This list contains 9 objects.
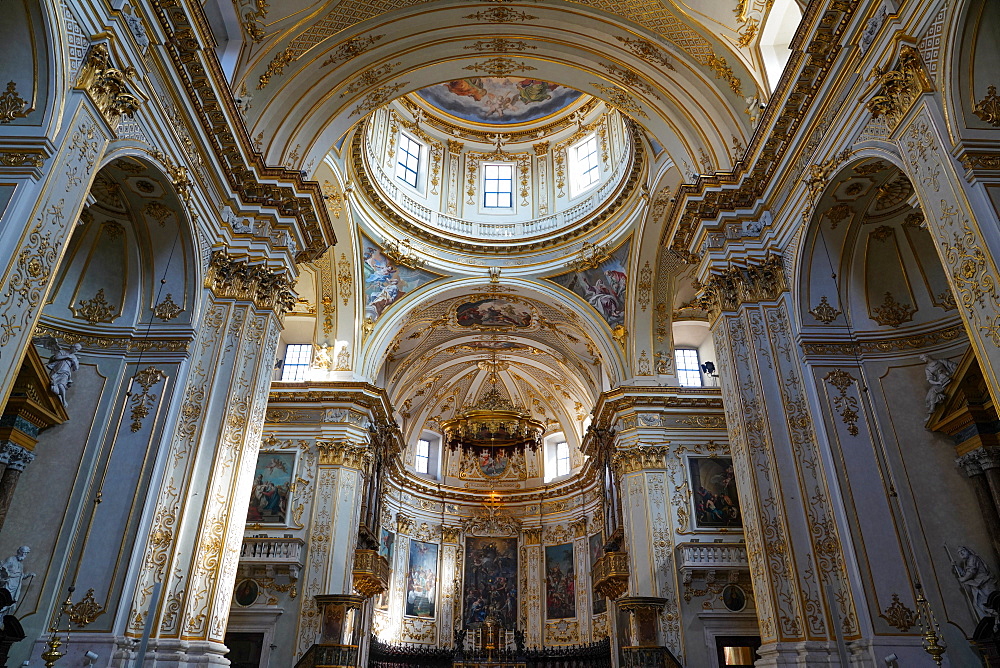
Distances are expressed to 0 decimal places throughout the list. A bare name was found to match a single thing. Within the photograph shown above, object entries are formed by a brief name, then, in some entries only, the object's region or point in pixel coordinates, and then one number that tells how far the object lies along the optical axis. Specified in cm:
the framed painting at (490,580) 2439
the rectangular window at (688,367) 1991
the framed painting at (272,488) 1650
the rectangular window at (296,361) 2003
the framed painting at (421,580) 2373
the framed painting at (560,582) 2400
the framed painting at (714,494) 1656
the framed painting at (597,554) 2212
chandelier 1941
